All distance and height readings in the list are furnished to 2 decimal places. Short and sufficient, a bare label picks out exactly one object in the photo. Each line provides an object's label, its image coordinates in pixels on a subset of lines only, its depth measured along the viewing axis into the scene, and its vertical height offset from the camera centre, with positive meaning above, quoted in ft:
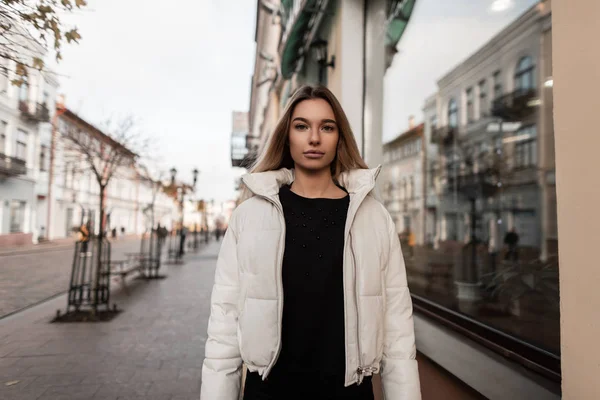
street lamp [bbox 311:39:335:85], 18.88 +8.75
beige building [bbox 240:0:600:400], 4.41 -0.76
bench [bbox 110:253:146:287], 27.86 -4.08
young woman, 4.96 -1.07
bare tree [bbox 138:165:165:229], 29.30 +3.70
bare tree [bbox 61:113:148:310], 15.56 +3.54
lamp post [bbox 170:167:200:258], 67.83 +4.94
